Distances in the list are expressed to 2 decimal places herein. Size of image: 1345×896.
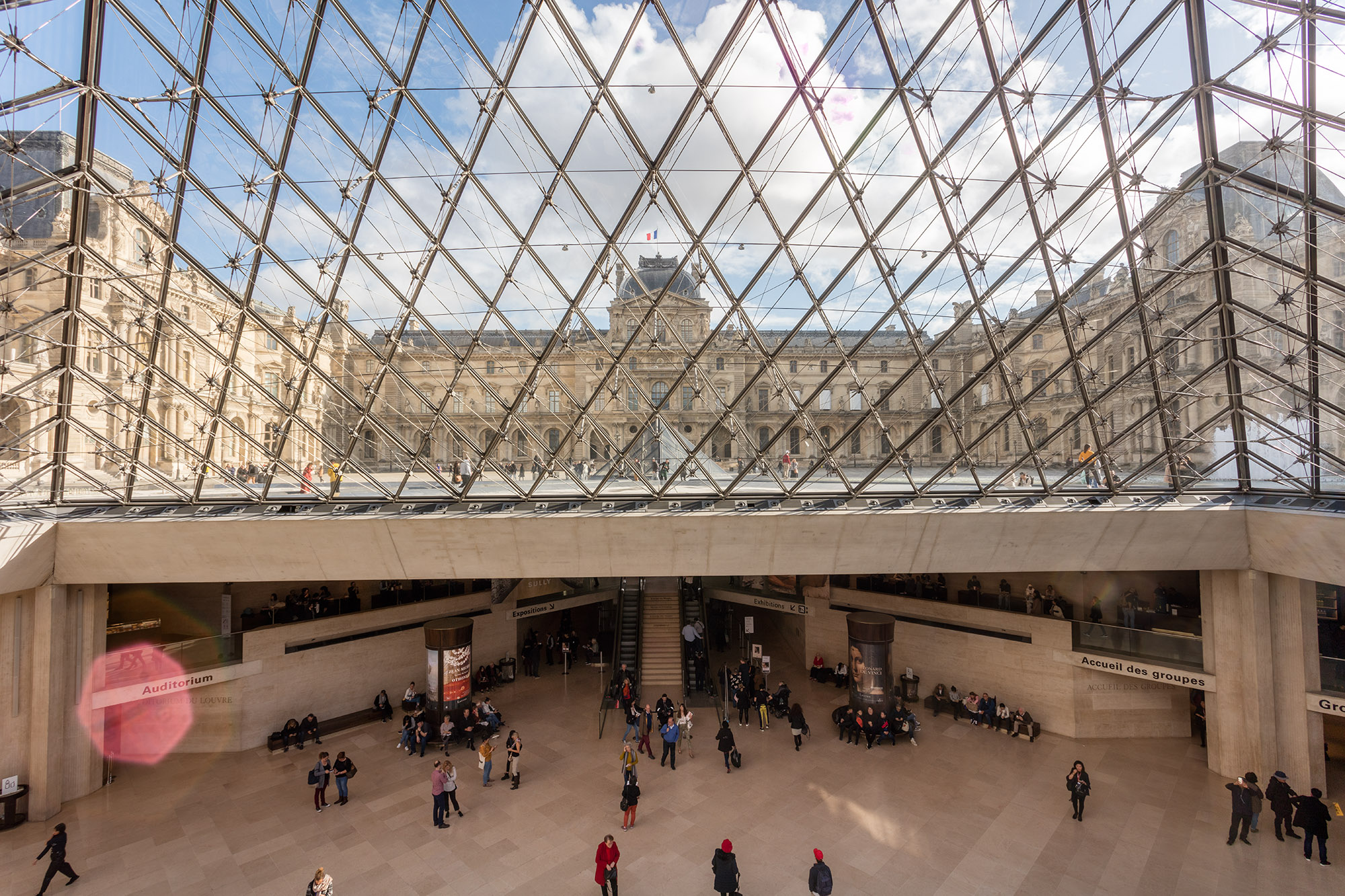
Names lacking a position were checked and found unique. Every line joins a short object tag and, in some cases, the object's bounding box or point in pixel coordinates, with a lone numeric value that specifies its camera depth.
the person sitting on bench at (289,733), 14.70
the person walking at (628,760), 11.27
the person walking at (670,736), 13.16
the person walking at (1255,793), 10.24
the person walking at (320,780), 11.63
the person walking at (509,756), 12.43
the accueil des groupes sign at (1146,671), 13.70
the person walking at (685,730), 13.96
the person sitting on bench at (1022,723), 14.95
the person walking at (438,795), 10.89
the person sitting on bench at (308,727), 14.82
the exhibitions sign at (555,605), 20.10
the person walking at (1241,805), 10.32
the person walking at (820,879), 8.22
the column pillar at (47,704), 11.92
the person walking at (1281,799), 10.48
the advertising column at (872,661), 14.91
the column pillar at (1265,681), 12.68
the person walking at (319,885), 7.71
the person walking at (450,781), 10.97
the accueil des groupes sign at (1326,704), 12.17
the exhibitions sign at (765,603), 20.43
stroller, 16.17
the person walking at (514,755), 12.41
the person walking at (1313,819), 9.80
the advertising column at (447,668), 14.75
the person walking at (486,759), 12.50
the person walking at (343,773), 11.74
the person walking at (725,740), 12.95
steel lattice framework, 11.75
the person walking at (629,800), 10.75
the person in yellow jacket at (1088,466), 14.94
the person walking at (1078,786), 11.13
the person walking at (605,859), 8.55
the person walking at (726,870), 8.38
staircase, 18.34
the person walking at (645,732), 13.98
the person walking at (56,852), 9.17
